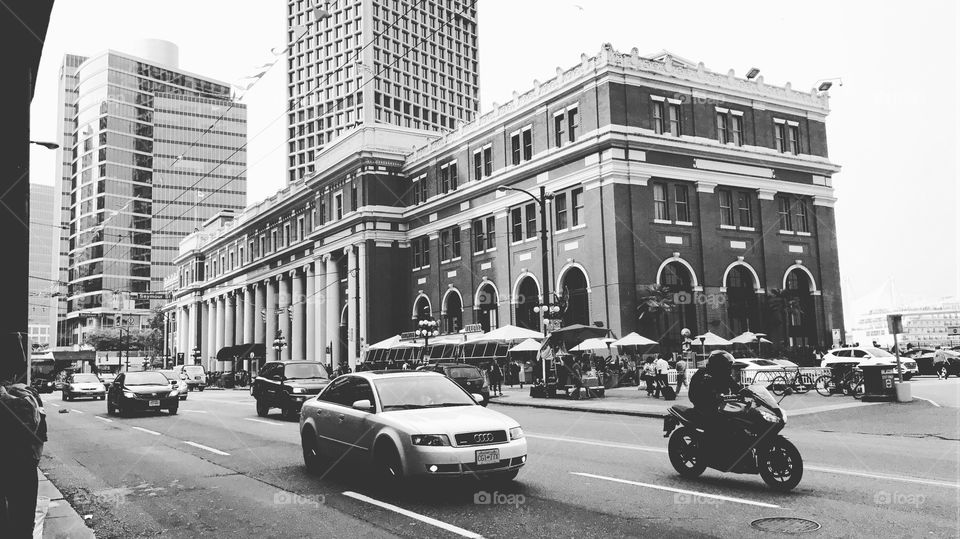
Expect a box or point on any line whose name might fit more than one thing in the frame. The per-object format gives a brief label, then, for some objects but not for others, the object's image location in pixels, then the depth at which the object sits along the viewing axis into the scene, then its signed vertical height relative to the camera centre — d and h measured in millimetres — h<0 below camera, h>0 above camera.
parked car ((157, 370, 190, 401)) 26297 -1598
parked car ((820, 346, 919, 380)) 30250 -1237
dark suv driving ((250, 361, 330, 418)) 21688 -1187
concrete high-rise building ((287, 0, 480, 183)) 114312 +44766
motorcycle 9031 -1401
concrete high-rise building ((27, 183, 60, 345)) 116750 +16346
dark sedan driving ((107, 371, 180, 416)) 24672 -1517
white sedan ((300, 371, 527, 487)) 8734 -1133
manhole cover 7031 -1902
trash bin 21797 -1653
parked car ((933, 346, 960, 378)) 38094 -1911
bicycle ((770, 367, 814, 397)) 26562 -1913
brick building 40438 +8090
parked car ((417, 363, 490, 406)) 25844 -1290
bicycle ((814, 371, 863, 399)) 23766 -1897
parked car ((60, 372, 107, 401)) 38947 -1942
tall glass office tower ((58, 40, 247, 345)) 128500 +33468
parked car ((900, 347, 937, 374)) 40969 -1994
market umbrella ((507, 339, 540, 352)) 36312 -395
